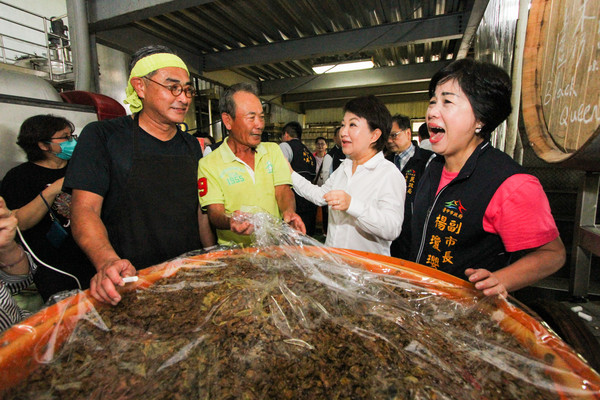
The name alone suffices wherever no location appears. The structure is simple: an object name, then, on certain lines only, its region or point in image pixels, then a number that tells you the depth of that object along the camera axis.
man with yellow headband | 1.29
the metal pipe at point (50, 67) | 5.78
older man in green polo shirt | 1.63
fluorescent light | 7.27
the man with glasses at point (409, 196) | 1.77
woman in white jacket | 1.55
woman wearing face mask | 1.77
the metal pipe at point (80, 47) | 4.26
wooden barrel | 1.07
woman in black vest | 1.00
